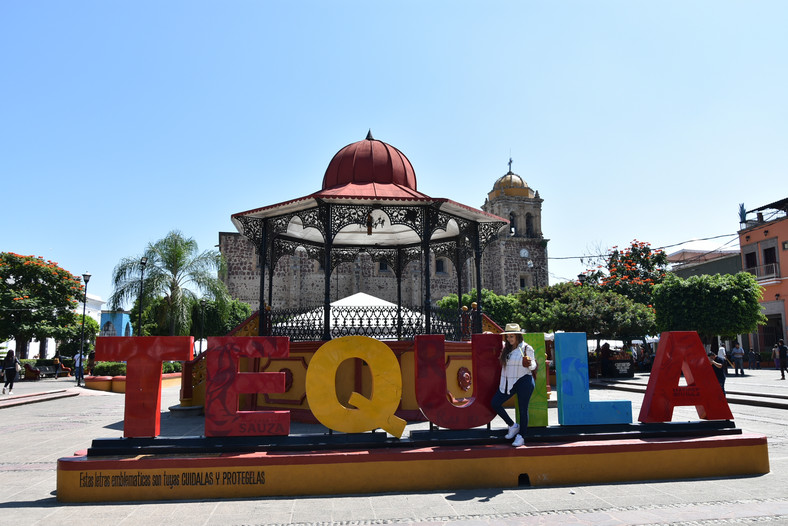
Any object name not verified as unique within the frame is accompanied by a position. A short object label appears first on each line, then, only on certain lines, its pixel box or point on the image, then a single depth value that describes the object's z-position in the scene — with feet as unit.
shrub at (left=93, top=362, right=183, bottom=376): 74.13
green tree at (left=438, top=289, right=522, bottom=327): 121.48
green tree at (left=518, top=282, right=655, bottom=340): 74.64
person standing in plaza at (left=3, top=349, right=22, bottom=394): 61.67
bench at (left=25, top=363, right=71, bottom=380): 88.28
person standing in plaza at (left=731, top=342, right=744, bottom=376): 84.79
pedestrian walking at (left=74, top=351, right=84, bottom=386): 75.15
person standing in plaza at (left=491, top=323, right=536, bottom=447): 21.34
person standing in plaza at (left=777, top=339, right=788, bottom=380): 74.84
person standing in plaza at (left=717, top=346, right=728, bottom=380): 41.18
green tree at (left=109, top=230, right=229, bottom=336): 87.10
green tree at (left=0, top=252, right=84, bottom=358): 92.07
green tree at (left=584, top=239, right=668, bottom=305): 120.16
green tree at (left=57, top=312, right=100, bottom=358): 98.27
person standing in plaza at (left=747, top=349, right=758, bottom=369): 103.50
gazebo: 34.86
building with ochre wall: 108.99
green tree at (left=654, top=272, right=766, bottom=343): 89.45
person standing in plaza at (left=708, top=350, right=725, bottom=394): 38.54
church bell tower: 148.25
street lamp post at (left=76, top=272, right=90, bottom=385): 75.15
